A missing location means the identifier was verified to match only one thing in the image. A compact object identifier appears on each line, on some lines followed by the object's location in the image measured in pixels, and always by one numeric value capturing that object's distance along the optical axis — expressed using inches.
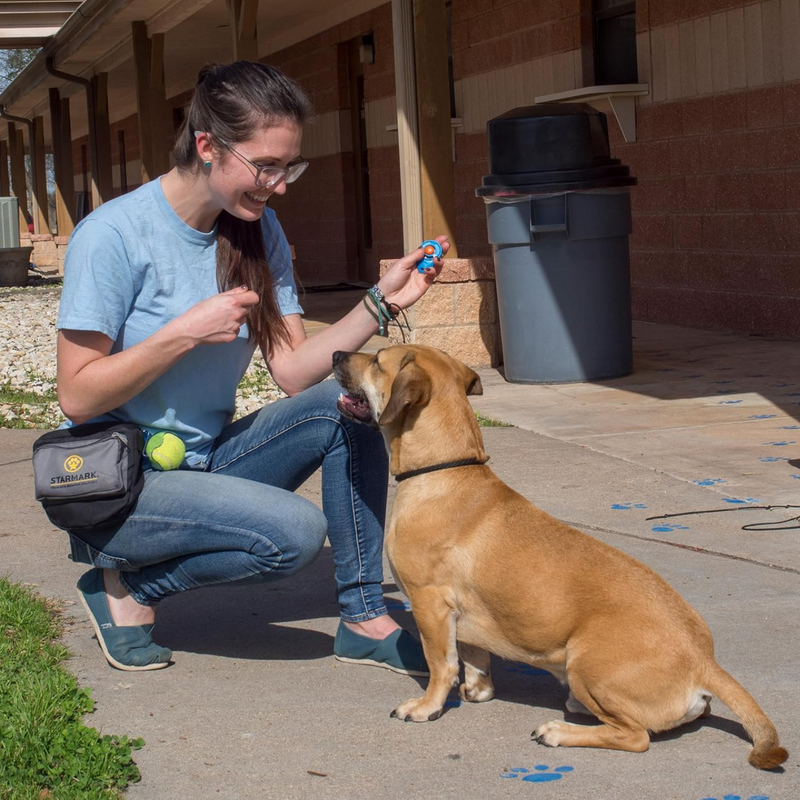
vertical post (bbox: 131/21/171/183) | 606.9
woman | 130.7
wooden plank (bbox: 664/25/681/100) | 381.0
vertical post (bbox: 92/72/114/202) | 816.3
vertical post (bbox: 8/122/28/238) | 1296.8
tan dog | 109.1
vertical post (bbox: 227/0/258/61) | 462.0
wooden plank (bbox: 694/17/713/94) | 367.2
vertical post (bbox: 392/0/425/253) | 354.3
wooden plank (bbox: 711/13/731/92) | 360.2
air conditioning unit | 846.5
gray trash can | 295.3
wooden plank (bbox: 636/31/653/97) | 396.2
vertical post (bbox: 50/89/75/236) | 912.3
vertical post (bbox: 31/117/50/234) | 1092.5
